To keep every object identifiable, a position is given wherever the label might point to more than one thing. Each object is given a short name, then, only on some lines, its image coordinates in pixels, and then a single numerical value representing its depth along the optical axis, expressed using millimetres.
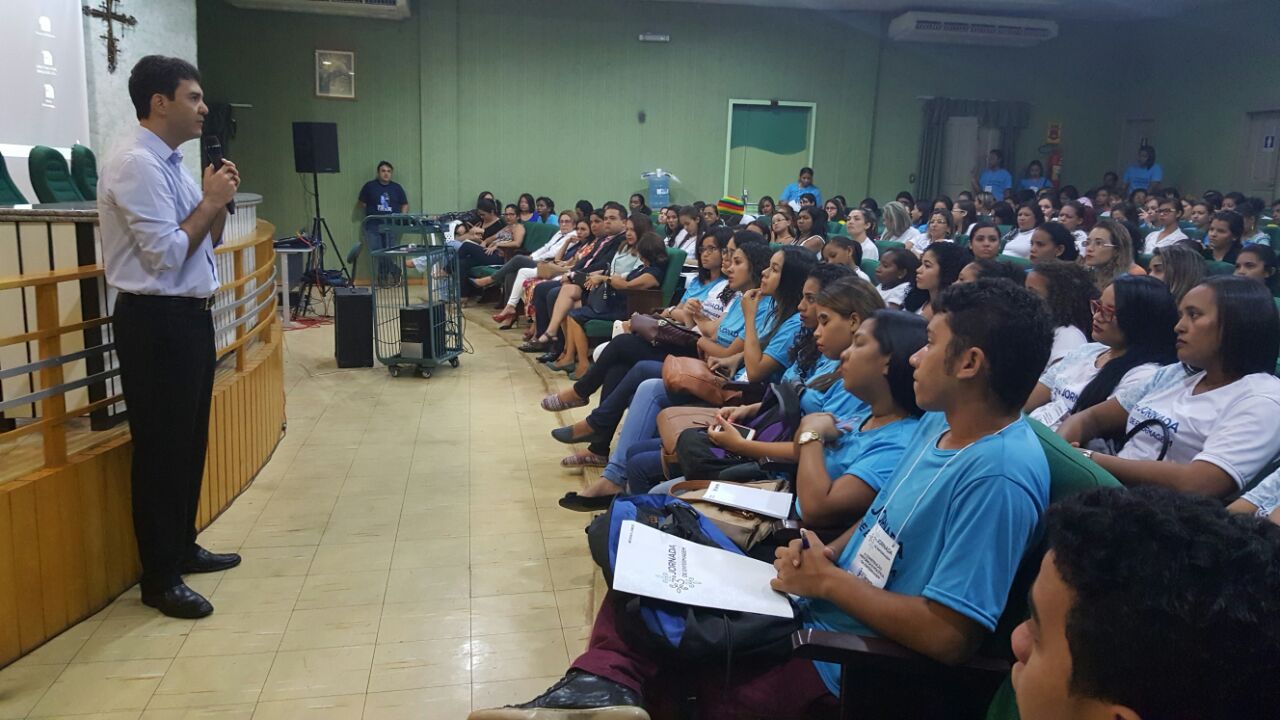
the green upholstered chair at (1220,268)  4632
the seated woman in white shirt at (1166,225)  6561
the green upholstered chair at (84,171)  5492
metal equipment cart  5641
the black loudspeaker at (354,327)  5836
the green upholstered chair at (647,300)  5711
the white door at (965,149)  11828
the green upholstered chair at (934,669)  1291
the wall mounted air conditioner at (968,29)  10727
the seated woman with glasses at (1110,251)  4160
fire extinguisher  11758
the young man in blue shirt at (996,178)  11383
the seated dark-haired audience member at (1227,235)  5637
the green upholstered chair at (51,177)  4836
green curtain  11750
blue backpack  1447
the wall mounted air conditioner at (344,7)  9875
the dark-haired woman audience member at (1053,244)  4496
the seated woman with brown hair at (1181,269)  3670
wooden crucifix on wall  6514
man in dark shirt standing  10438
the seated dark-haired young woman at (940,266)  3678
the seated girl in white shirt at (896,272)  4238
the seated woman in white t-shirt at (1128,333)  2492
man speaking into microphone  2352
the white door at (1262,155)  10133
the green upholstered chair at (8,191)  4637
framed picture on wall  10336
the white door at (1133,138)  11883
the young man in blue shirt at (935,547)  1274
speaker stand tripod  8227
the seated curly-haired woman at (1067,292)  3074
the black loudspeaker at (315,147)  9133
